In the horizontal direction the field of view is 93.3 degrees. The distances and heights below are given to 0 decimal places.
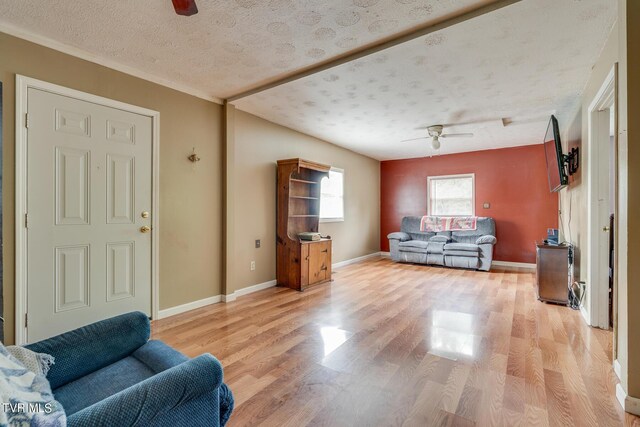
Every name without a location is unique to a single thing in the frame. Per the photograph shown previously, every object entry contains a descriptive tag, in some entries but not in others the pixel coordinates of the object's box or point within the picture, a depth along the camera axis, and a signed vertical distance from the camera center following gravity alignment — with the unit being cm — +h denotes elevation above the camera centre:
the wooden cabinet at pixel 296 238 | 434 -39
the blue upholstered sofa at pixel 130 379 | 88 -63
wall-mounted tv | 339 +66
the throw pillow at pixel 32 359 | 109 -55
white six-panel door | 238 -1
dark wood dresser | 355 -73
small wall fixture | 342 +62
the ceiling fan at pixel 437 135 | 461 +128
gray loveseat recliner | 560 -66
